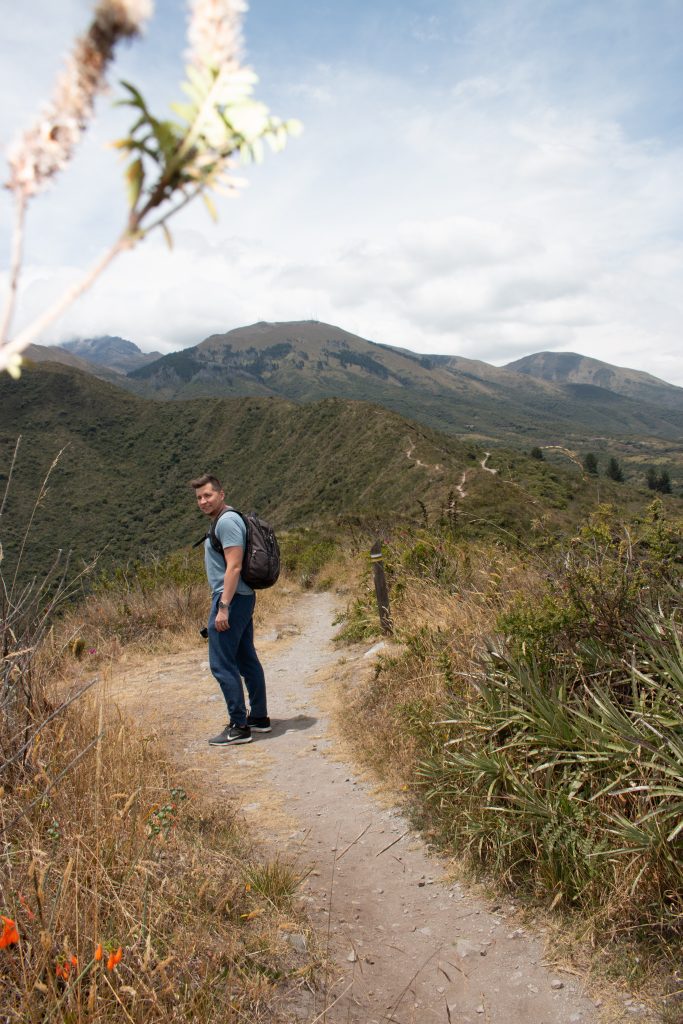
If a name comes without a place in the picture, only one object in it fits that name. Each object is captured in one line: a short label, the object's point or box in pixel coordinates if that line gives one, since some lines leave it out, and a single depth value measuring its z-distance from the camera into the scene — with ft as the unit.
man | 14.39
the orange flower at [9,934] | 4.68
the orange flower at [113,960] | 4.88
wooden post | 21.20
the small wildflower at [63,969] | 5.17
